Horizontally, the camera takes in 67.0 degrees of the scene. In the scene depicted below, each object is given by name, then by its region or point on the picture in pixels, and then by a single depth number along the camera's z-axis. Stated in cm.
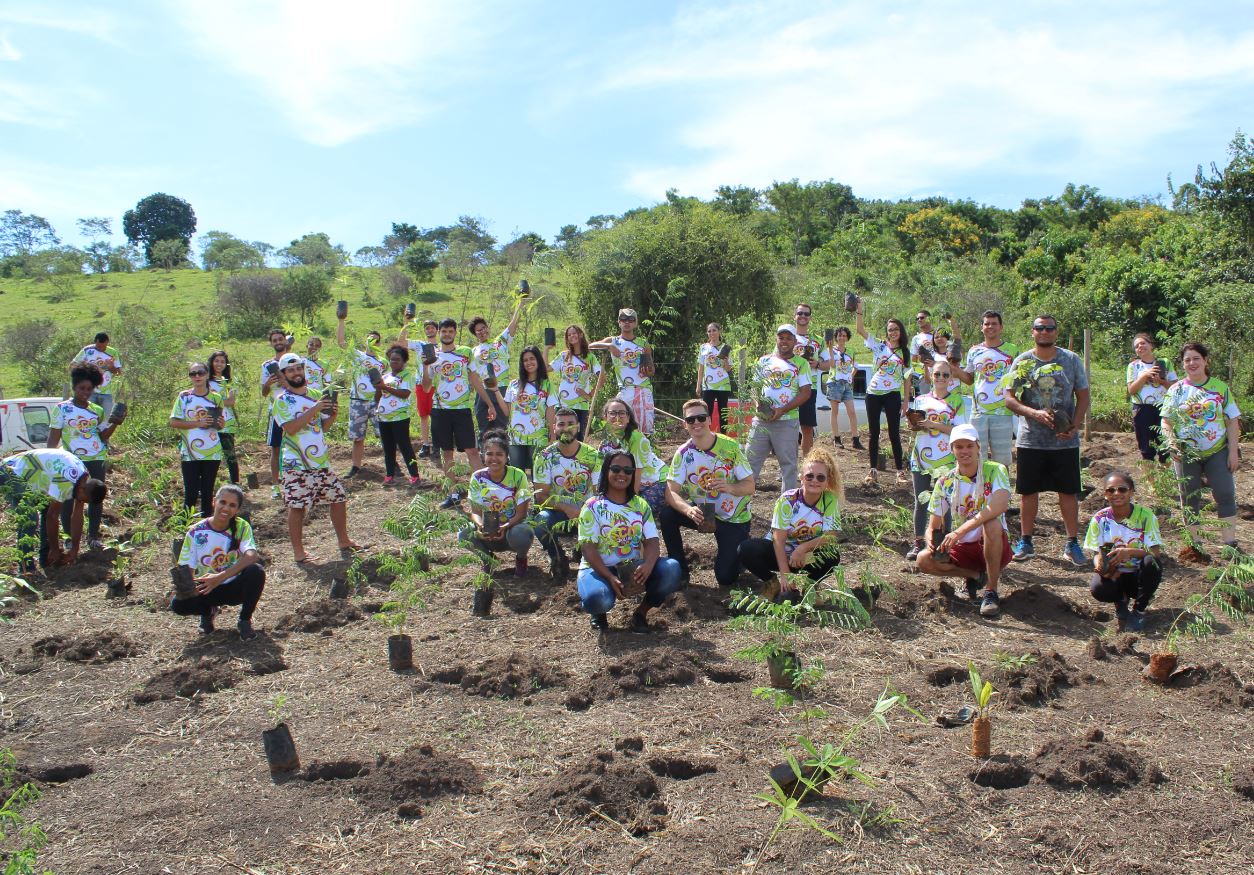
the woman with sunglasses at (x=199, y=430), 812
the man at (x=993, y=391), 767
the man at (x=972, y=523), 586
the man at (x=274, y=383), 912
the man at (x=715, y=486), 640
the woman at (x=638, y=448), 652
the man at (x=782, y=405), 802
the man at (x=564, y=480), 688
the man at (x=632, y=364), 960
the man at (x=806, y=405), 969
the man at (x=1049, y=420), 675
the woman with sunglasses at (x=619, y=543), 575
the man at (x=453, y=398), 924
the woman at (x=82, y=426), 790
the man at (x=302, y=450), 727
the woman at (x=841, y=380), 1130
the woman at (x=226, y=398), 910
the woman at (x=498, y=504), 668
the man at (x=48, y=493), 705
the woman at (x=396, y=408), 985
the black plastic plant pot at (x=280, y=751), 412
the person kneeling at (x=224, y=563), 582
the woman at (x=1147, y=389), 883
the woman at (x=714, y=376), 1061
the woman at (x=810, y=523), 579
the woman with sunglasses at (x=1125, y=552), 543
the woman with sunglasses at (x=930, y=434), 698
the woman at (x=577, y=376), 941
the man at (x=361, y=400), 1062
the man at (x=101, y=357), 1025
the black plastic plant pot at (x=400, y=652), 532
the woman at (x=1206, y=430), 669
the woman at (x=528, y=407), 838
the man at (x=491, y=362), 971
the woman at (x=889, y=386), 963
